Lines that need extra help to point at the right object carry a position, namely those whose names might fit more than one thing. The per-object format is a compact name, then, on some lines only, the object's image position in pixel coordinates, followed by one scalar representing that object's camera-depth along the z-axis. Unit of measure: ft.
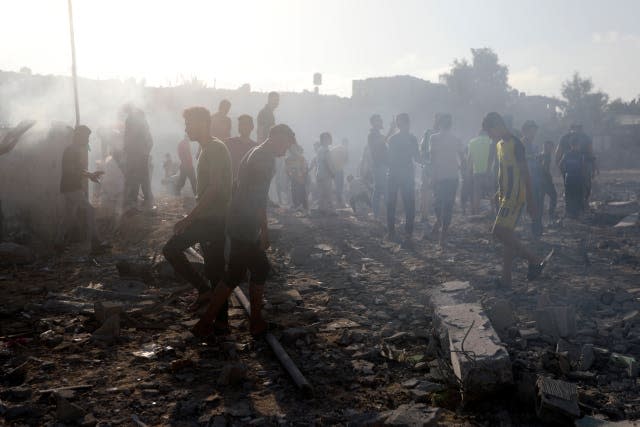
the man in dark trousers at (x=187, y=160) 35.27
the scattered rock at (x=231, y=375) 12.05
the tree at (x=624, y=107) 146.37
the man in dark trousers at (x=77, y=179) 25.23
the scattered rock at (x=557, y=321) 14.35
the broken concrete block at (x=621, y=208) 35.27
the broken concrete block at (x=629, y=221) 31.81
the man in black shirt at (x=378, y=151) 32.91
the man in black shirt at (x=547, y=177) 31.07
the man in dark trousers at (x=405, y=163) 27.86
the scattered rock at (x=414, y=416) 9.64
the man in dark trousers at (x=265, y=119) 29.63
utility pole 37.47
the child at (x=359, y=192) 42.14
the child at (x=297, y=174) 37.42
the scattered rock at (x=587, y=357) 12.44
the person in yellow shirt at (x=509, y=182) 18.67
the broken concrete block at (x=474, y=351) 10.87
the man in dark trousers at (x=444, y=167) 27.02
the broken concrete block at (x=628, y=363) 11.91
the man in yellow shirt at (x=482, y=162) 31.07
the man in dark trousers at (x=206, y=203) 14.99
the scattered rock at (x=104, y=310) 15.48
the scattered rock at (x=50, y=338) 14.42
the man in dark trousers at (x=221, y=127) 23.81
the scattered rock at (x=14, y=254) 23.93
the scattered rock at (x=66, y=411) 10.35
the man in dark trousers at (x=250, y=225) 14.67
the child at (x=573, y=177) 33.42
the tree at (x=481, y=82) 136.46
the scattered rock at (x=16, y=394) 11.24
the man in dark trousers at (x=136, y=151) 32.81
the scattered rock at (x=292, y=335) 14.74
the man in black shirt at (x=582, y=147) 34.37
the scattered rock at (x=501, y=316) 14.75
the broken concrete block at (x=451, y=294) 15.25
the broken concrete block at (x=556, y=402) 9.93
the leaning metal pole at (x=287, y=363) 11.53
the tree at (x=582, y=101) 140.64
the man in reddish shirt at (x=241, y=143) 22.57
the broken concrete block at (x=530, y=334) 14.17
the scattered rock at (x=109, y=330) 14.69
